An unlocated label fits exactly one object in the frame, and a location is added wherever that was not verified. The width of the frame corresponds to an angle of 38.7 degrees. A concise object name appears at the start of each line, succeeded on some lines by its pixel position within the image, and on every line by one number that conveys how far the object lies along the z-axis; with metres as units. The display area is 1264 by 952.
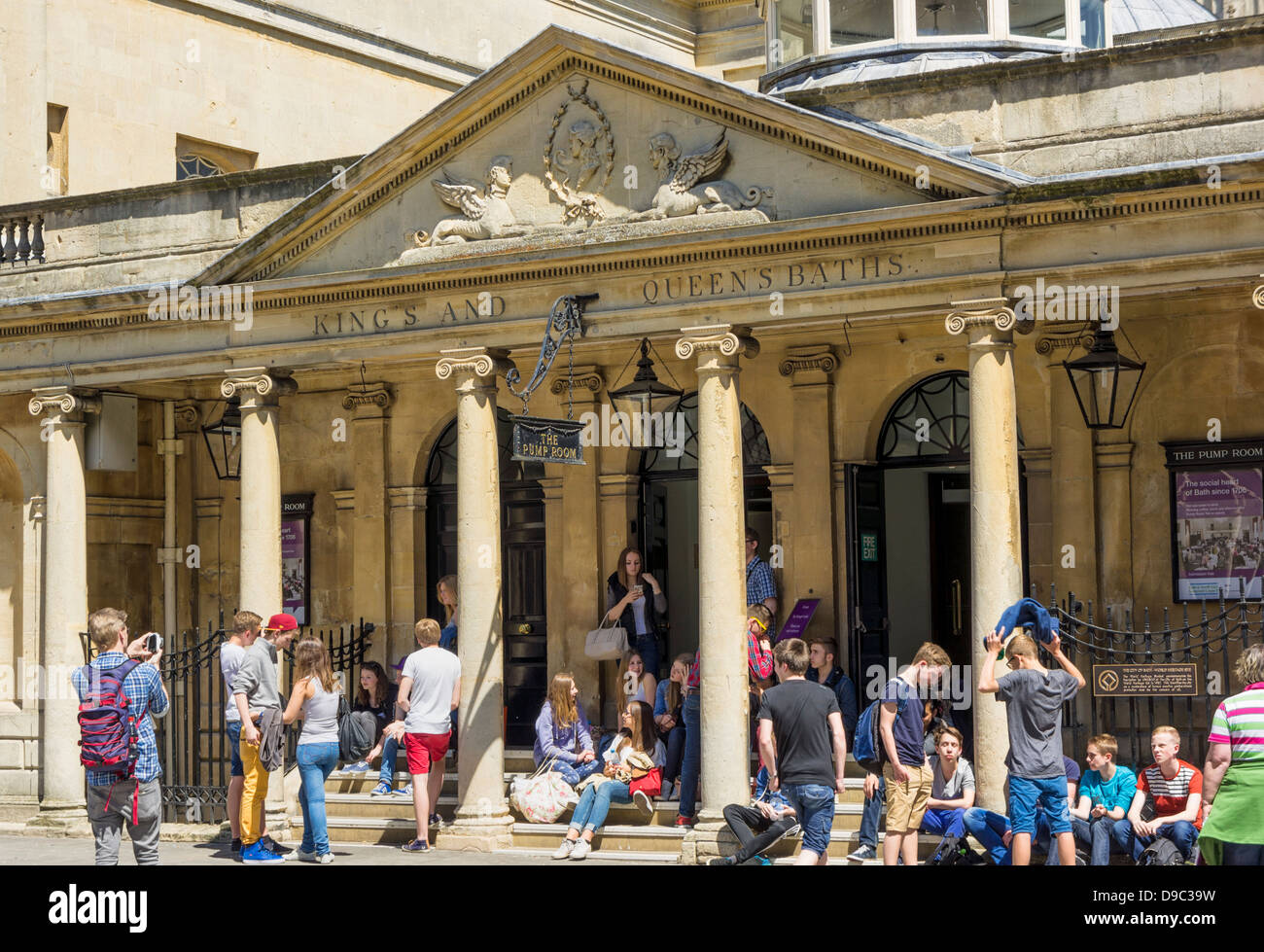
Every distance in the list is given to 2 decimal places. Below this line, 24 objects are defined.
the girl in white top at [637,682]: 15.34
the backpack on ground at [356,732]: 15.09
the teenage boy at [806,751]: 11.72
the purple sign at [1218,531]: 14.42
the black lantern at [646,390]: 15.76
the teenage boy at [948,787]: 12.51
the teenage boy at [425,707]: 14.30
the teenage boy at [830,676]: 14.83
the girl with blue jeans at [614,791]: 14.10
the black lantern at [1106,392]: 14.91
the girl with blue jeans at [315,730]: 13.51
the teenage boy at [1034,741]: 11.06
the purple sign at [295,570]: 19.09
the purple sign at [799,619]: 15.88
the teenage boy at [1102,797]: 11.88
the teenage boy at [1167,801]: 11.58
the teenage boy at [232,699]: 14.19
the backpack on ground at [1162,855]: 11.37
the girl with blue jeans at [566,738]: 14.81
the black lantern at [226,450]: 19.03
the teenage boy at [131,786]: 10.77
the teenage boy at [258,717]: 13.98
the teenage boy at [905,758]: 12.24
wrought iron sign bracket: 14.37
